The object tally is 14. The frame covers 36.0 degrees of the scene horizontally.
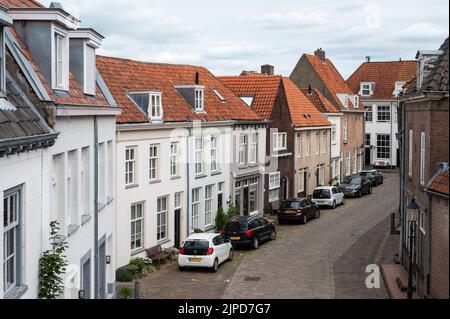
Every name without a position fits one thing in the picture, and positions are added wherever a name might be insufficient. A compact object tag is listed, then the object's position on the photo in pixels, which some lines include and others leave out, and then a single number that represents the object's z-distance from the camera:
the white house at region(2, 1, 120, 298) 12.84
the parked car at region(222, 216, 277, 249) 29.69
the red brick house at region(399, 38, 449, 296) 16.64
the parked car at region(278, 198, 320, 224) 36.88
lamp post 17.66
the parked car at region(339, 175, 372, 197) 48.28
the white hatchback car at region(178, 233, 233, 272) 25.09
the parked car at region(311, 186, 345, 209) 43.12
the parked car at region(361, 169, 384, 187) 53.93
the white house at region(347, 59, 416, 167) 67.56
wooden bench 26.86
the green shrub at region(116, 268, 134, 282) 24.16
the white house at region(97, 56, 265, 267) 26.19
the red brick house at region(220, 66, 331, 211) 41.97
